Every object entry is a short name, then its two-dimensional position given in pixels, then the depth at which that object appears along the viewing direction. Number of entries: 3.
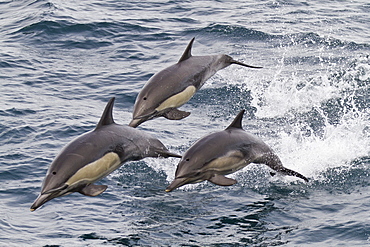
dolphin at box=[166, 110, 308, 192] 17.14
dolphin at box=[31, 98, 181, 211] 15.84
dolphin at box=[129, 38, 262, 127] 18.17
